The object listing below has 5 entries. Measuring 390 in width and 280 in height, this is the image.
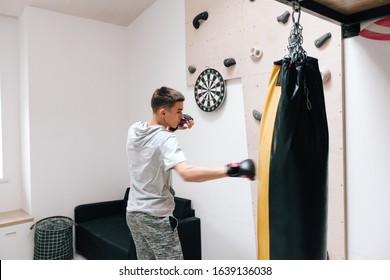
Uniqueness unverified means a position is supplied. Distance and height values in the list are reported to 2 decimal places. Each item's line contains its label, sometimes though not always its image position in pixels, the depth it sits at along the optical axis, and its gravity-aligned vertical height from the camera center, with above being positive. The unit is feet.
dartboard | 10.04 +1.47
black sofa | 10.41 -3.27
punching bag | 3.90 -0.40
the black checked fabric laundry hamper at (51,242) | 11.60 -3.64
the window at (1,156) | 12.86 -0.60
